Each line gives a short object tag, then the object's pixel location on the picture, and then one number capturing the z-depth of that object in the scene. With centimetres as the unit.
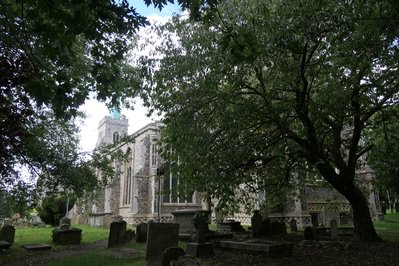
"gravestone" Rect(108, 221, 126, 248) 1299
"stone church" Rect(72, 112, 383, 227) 2367
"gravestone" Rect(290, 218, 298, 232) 1812
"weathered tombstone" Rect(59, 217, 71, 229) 1715
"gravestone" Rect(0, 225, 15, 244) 1409
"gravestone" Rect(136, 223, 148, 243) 1330
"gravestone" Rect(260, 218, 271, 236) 1547
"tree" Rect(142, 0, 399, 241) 776
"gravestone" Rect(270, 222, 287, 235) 1580
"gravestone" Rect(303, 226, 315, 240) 1336
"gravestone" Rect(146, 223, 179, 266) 817
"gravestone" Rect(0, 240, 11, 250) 1244
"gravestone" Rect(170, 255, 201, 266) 595
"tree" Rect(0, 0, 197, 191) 470
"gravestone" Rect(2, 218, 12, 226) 2154
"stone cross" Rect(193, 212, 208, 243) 1010
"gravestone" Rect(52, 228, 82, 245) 1465
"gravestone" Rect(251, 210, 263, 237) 1512
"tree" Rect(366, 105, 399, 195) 1217
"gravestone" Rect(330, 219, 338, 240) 1300
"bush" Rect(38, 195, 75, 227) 2788
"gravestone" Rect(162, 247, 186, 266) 702
